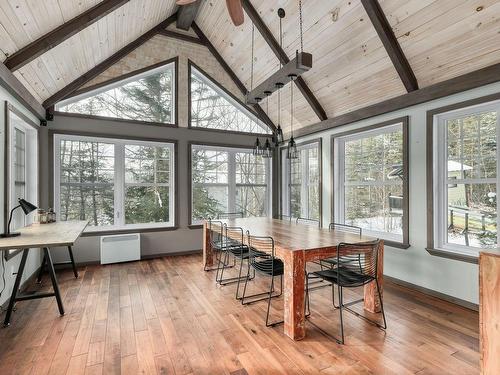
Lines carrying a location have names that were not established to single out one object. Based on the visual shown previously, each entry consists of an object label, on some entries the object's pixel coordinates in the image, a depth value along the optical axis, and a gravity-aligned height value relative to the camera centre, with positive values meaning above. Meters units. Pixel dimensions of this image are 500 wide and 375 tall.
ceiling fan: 2.75 +1.88
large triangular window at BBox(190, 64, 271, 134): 5.62 +1.76
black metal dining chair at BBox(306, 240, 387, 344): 2.45 -0.83
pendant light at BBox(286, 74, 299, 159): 3.60 +0.52
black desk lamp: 2.74 -0.16
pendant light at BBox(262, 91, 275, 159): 3.83 +0.56
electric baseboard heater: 4.66 -0.97
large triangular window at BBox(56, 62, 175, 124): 4.72 +1.70
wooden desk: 2.33 -0.43
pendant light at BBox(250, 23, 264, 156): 3.84 +0.57
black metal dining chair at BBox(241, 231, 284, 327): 2.75 -0.81
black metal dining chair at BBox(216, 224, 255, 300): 3.42 -0.80
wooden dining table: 2.42 -0.61
